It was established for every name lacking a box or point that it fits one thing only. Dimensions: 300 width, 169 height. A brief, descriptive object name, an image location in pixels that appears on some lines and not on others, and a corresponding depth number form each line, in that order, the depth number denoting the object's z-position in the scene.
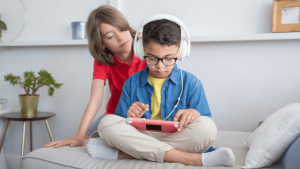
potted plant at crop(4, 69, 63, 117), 1.98
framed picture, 1.67
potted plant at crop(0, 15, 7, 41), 2.21
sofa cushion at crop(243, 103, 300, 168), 0.97
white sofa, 0.95
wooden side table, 1.93
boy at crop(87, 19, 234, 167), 0.96
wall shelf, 1.68
